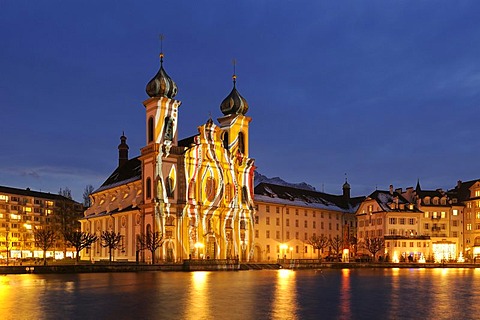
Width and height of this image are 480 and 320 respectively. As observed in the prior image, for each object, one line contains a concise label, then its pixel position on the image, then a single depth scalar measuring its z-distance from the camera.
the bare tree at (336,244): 112.53
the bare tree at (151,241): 84.12
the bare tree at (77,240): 79.69
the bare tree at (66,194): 142.75
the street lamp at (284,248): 110.38
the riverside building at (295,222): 108.69
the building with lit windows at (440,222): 116.50
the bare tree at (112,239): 88.25
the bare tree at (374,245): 107.88
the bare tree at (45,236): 86.06
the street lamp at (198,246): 90.93
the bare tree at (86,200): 144.00
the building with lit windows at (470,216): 117.06
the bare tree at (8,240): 147.15
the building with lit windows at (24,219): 150.25
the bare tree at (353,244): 117.69
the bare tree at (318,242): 110.20
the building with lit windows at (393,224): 112.62
